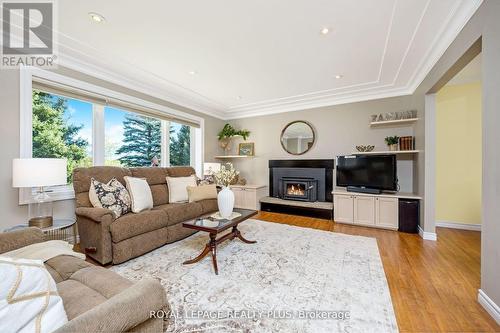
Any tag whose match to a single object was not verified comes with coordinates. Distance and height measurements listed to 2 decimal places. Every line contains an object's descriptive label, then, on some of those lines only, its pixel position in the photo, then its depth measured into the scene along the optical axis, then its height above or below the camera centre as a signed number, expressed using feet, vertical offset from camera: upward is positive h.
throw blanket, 4.34 -1.85
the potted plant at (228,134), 18.17 +2.88
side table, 6.90 -2.07
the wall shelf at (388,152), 11.80 +0.88
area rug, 4.90 -3.59
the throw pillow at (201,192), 11.60 -1.45
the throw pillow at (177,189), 11.55 -1.24
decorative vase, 8.31 -1.41
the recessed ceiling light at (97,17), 6.85 +5.00
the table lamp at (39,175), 6.70 -0.26
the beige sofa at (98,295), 2.29 -1.91
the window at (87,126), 8.41 +2.16
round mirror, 15.88 +2.32
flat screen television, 12.03 -0.30
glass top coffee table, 7.20 -2.12
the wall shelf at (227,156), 17.88 +0.93
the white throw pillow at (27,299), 2.02 -1.38
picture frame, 18.21 +1.61
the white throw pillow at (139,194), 9.18 -1.23
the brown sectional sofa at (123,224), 7.45 -2.26
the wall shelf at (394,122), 11.90 +2.74
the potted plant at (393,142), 12.49 +1.49
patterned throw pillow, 8.35 -1.23
